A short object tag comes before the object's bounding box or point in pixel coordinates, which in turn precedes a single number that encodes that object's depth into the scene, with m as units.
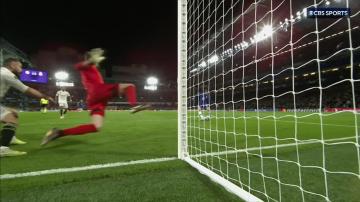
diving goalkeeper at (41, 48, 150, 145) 2.75
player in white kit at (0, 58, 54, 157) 3.03
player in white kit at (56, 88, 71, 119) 15.15
